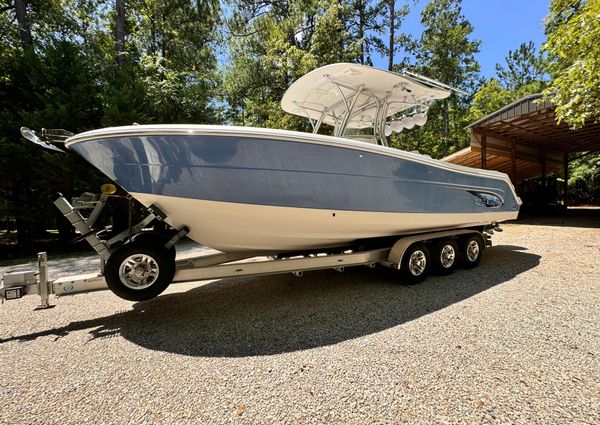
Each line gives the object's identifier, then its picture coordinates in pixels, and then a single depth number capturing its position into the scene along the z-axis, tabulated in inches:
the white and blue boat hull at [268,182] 100.1
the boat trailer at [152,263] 100.3
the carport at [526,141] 359.6
